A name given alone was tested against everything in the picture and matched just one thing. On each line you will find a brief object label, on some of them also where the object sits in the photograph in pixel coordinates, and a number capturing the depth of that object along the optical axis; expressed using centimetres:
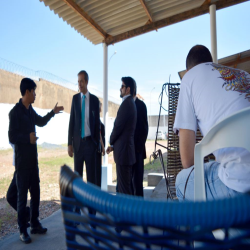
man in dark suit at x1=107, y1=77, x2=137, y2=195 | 283
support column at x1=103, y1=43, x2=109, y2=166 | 527
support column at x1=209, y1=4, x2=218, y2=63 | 402
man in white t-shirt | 86
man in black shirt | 240
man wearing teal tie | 285
